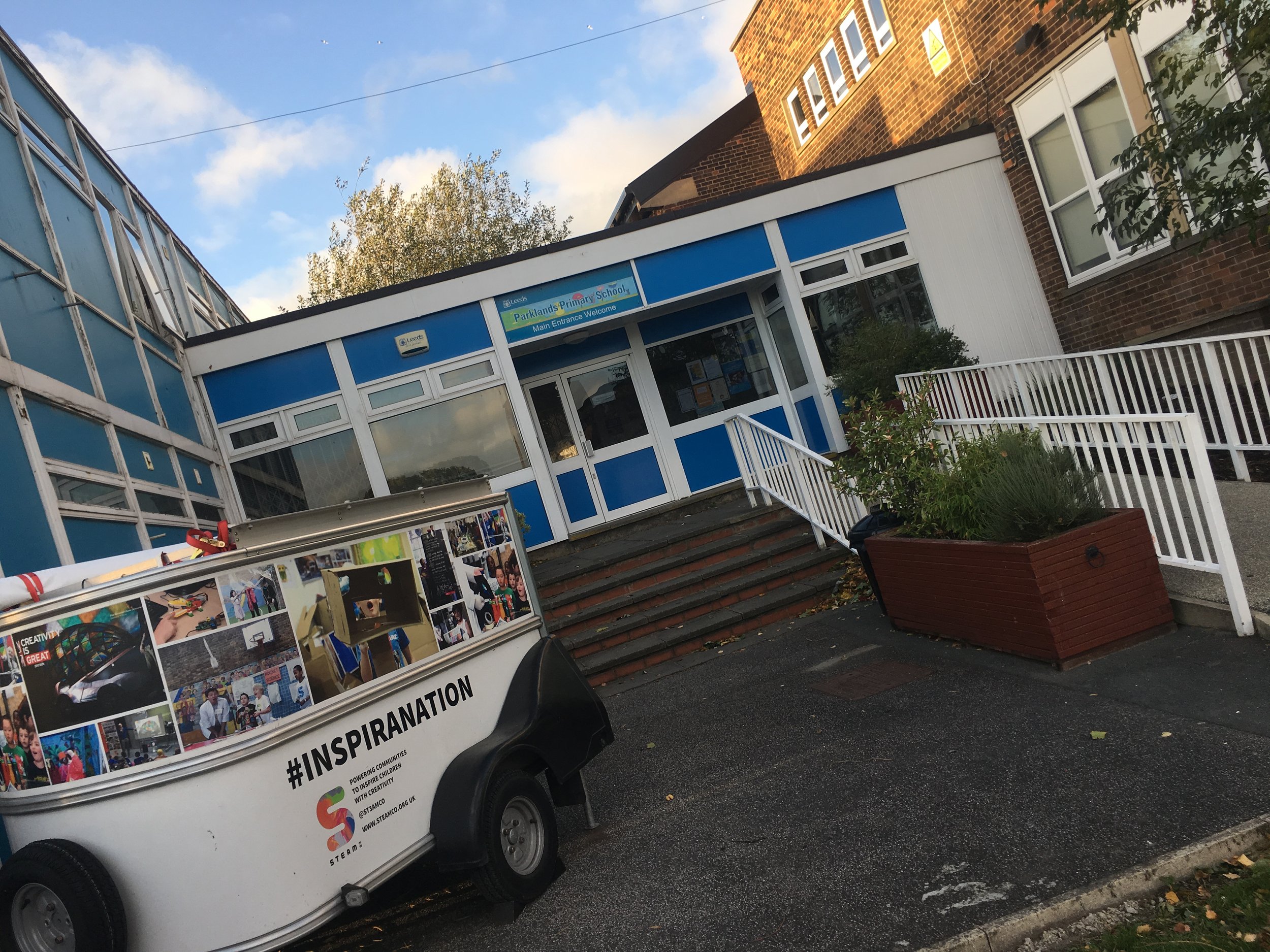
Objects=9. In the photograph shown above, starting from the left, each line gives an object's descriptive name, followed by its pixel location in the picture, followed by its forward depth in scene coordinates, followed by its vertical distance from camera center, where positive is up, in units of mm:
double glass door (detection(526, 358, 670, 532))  12008 +277
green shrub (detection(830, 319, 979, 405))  10367 +168
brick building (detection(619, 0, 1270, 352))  9156 +2352
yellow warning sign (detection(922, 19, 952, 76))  12406 +4002
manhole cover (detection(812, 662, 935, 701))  5852 -1849
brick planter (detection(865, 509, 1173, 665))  5191 -1464
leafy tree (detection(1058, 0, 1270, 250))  5461 +846
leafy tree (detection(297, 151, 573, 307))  27938 +8264
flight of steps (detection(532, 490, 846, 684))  8430 -1391
